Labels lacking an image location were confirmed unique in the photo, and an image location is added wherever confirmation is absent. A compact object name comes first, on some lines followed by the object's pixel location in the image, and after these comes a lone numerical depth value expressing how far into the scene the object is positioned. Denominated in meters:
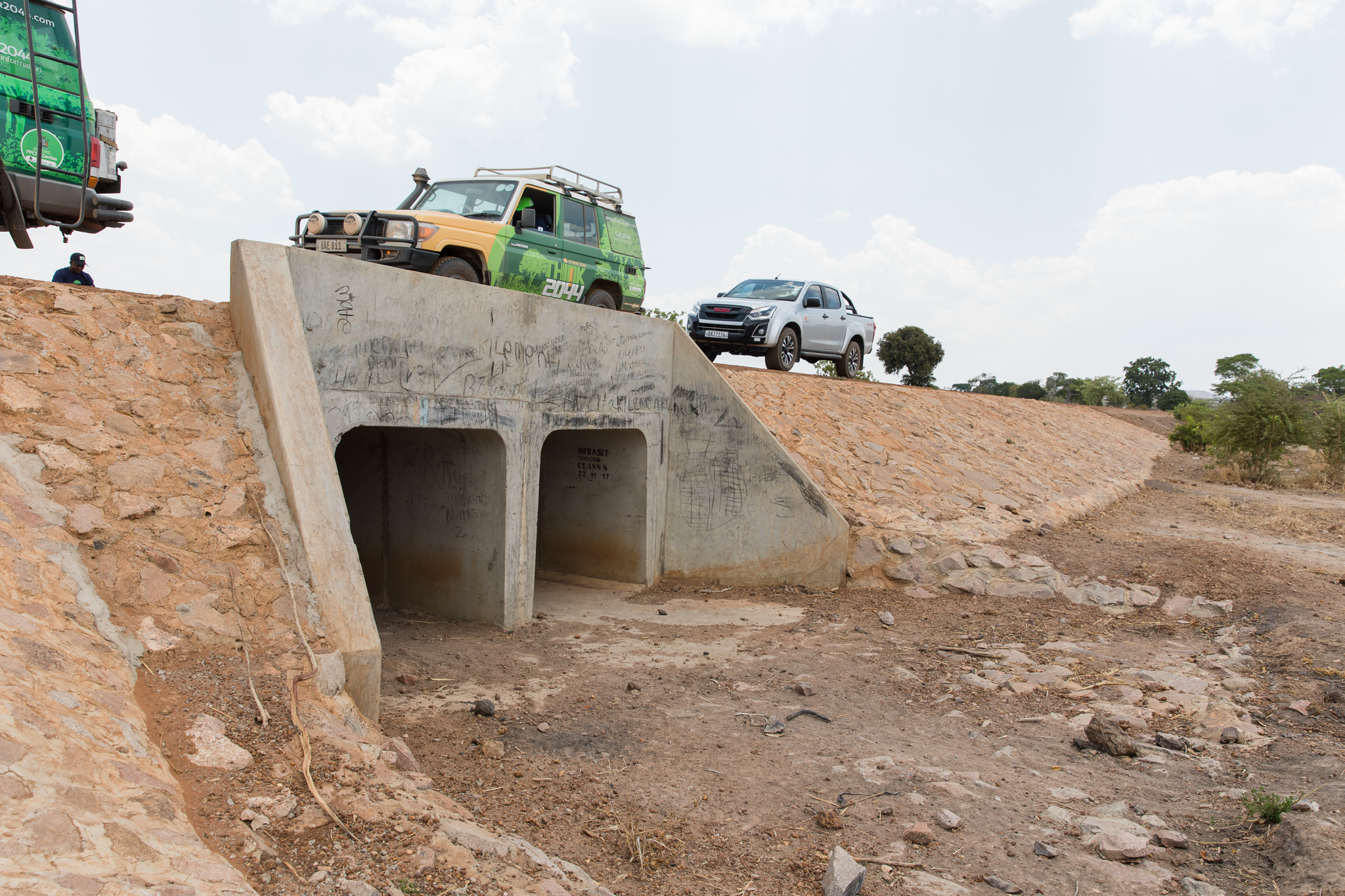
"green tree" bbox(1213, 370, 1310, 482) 19.31
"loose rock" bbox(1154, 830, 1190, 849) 4.49
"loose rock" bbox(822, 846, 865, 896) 3.97
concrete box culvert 5.62
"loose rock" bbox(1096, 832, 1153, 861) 4.35
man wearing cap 8.49
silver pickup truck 14.23
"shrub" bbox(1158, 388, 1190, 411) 59.95
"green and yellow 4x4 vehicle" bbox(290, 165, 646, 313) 9.03
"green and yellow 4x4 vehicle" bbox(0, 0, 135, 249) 7.86
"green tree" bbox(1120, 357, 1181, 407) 62.94
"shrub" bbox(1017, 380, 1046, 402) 62.22
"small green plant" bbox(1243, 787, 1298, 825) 4.57
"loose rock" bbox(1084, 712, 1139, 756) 5.70
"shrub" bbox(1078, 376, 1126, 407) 57.72
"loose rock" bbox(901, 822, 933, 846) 4.49
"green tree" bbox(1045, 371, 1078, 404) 64.94
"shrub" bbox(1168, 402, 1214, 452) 26.04
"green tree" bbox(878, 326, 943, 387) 37.62
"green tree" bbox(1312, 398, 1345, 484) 18.95
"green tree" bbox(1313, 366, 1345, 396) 59.56
